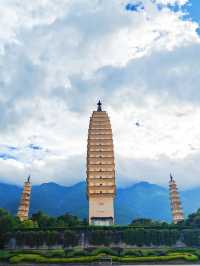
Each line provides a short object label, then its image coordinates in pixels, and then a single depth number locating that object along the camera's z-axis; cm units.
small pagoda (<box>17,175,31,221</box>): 6481
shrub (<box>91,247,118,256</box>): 3608
